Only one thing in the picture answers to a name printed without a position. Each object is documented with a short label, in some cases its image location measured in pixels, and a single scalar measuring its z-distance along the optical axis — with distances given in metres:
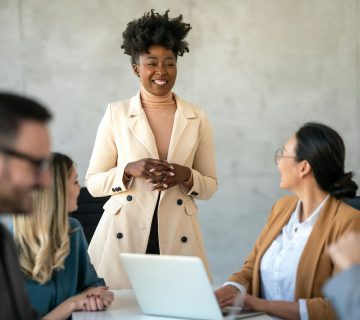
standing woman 3.63
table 2.69
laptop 2.45
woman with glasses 2.80
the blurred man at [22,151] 1.48
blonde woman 2.73
